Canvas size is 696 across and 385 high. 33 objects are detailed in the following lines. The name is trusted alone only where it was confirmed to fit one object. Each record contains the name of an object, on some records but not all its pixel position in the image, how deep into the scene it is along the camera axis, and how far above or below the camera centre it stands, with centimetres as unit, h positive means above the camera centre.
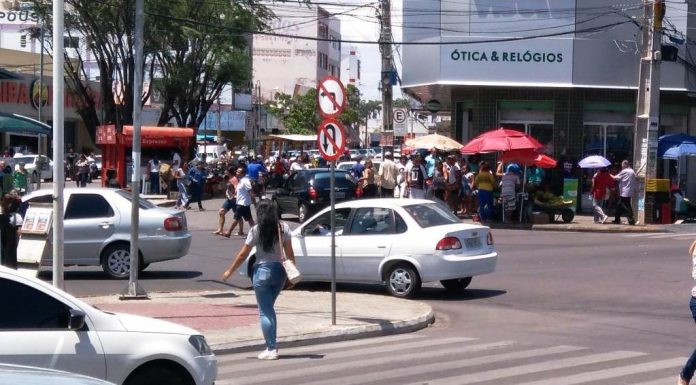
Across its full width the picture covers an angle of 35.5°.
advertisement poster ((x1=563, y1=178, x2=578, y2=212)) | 3309 -100
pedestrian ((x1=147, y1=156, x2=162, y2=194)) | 4534 -124
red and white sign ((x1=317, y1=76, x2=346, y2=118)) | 1374 +71
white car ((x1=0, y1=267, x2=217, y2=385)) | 741 -135
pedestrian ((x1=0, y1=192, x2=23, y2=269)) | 1564 -118
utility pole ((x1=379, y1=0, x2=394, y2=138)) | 3619 +310
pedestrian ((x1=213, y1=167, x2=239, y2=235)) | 2750 -124
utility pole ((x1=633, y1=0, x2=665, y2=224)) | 3006 +138
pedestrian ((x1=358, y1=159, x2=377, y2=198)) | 3259 -94
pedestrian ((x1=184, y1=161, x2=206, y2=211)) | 3722 -122
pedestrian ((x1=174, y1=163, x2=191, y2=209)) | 3783 -144
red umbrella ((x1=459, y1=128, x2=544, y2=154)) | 3011 +35
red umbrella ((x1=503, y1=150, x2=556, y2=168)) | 3028 -6
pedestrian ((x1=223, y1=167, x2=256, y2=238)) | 2636 -120
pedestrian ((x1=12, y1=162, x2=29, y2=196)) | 3662 -107
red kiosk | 4319 +31
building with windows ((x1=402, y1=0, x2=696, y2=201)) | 3516 +299
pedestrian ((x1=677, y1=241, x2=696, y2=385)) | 957 -186
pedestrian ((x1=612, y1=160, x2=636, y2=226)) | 3000 -88
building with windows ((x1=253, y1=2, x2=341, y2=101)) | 9762 +847
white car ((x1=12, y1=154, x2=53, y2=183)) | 4766 -84
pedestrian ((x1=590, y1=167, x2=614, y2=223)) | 3078 -89
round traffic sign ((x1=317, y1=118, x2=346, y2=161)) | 1388 +17
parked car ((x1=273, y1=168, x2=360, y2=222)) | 3122 -115
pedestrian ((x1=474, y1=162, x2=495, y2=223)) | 3048 -99
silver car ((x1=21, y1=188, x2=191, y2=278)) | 1836 -140
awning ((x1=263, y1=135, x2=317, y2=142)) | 5538 +68
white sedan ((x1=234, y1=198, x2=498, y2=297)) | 1648 -144
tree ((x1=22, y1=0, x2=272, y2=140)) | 4400 +439
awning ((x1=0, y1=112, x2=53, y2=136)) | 1959 +41
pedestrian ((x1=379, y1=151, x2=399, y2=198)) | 3198 -71
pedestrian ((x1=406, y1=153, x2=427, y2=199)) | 3284 -77
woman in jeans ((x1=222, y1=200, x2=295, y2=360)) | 1163 -123
